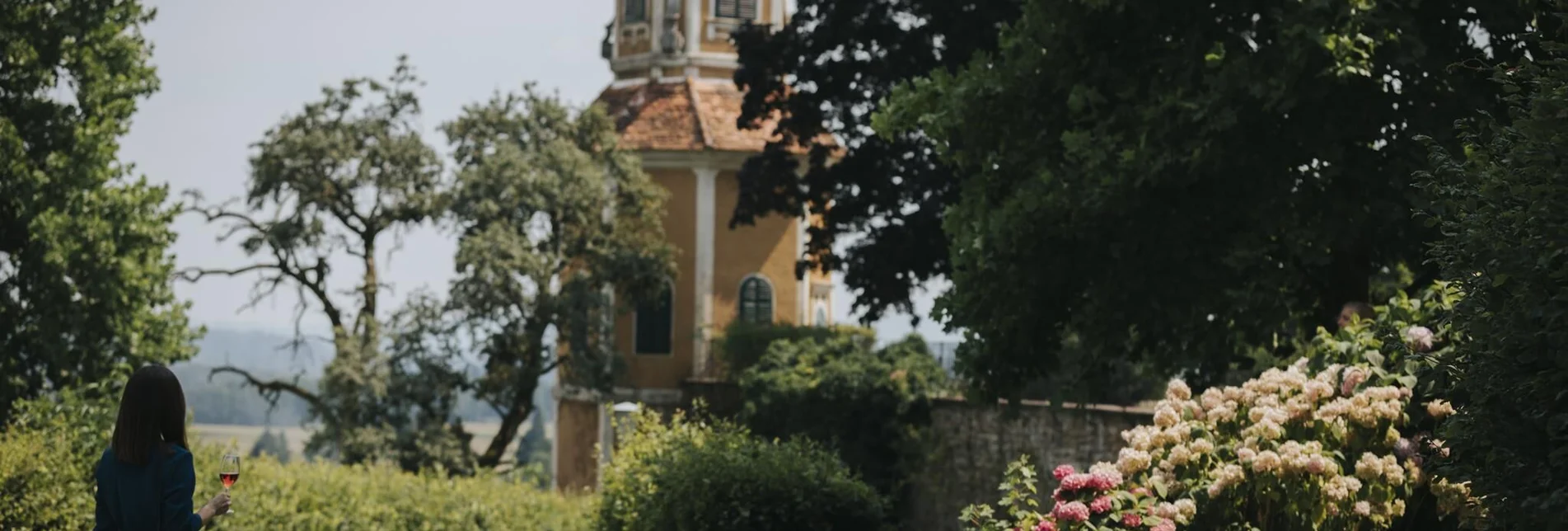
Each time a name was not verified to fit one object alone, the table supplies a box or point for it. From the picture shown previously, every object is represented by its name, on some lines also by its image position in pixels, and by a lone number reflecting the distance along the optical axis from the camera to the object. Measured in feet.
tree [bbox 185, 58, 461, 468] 107.24
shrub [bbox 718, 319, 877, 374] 109.70
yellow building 127.65
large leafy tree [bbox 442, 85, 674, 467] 108.68
